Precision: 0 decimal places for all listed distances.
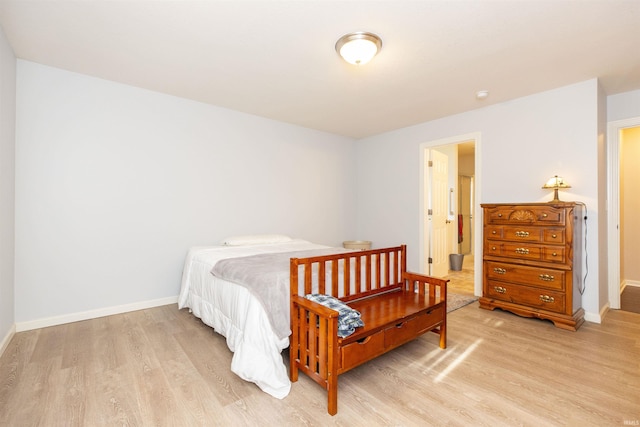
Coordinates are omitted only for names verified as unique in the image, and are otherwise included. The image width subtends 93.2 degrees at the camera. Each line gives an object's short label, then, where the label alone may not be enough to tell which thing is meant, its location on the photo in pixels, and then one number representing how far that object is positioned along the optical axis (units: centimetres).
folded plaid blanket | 176
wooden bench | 173
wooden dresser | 279
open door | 449
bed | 188
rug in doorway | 341
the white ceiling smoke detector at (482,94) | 323
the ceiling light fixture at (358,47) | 219
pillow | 354
